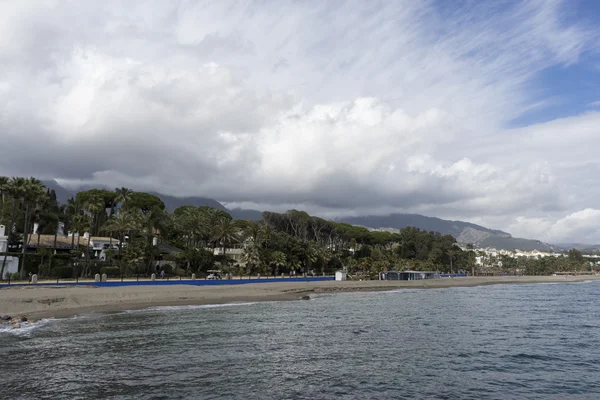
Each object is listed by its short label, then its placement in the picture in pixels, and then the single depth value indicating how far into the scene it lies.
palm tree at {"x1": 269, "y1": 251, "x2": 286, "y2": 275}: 86.06
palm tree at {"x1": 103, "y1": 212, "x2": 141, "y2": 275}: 67.38
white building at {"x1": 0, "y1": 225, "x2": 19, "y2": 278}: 54.25
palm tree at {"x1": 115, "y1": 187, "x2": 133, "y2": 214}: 90.50
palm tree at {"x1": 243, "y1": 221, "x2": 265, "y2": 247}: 86.93
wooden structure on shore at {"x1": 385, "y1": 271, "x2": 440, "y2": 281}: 102.37
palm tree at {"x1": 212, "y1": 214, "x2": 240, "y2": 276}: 87.54
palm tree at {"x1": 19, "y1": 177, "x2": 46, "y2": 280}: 52.65
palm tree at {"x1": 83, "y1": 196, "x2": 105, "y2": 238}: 76.16
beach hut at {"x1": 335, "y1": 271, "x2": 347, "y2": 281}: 89.00
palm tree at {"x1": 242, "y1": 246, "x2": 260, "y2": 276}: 82.31
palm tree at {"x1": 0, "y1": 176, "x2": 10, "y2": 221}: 70.71
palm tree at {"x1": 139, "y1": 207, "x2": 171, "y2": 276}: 68.44
